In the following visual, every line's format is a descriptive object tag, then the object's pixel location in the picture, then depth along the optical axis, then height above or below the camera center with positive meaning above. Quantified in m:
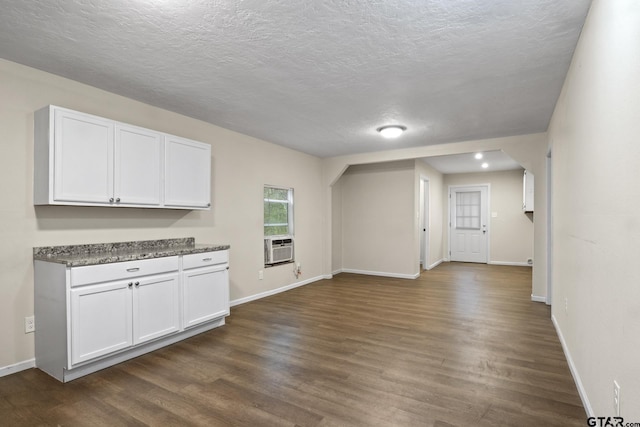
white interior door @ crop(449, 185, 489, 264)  8.59 -0.29
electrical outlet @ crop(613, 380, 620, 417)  1.44 -0.82
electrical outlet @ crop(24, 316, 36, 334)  2.65 -0.89
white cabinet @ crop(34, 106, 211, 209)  2.59 +0.44
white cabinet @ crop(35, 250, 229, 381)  2.45 -0.80
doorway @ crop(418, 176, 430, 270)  7.53 -0.26
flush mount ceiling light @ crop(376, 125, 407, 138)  4.29 +1.08
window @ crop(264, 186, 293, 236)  5.29 +0.04
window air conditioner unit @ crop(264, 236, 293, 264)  5.19 -0.58
